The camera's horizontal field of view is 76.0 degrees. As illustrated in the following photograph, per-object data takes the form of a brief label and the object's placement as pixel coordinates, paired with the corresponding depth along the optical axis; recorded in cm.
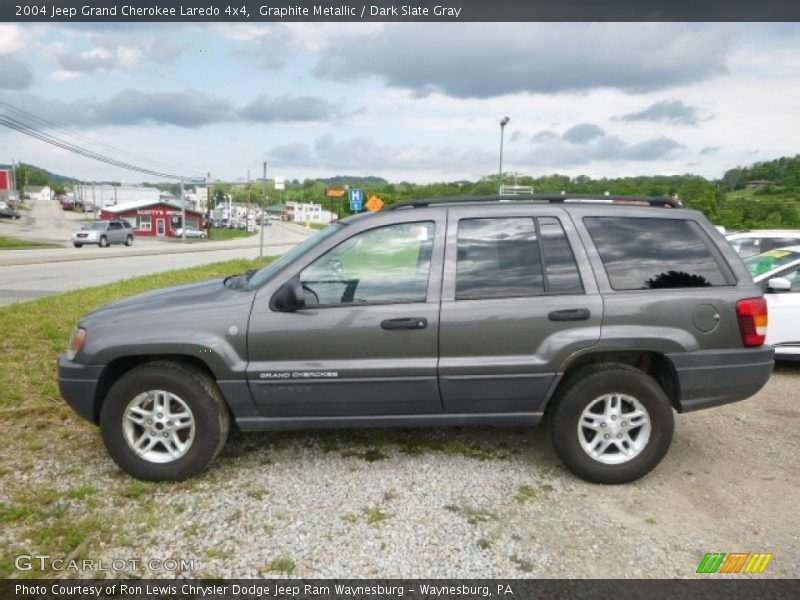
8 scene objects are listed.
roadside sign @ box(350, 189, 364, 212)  2078
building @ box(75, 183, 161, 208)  9231
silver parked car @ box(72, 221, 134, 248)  3133
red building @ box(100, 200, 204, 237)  5828
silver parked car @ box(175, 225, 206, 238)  5612
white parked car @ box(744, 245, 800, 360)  571
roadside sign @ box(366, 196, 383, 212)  2223
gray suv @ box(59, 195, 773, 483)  320
